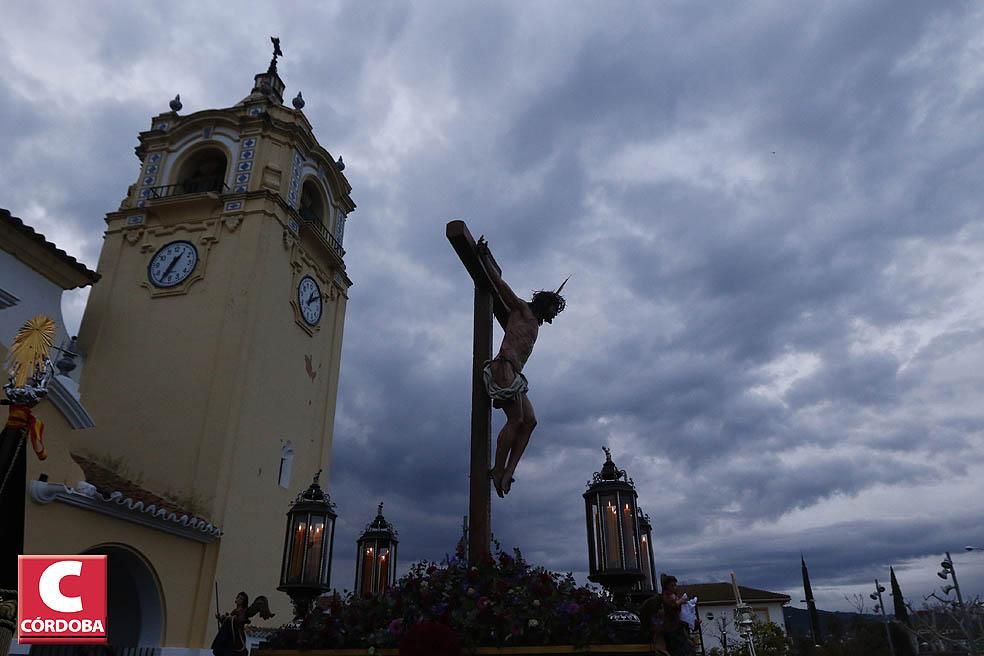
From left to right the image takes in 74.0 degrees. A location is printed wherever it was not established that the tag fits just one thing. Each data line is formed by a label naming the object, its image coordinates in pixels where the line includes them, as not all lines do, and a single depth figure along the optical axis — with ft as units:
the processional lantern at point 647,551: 20.63
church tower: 45.68
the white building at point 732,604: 147.95
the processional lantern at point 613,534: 16.10
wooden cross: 18.25
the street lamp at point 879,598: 117.82
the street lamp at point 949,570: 68.08
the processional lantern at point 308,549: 22.86
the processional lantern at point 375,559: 26.71
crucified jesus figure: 19.57
